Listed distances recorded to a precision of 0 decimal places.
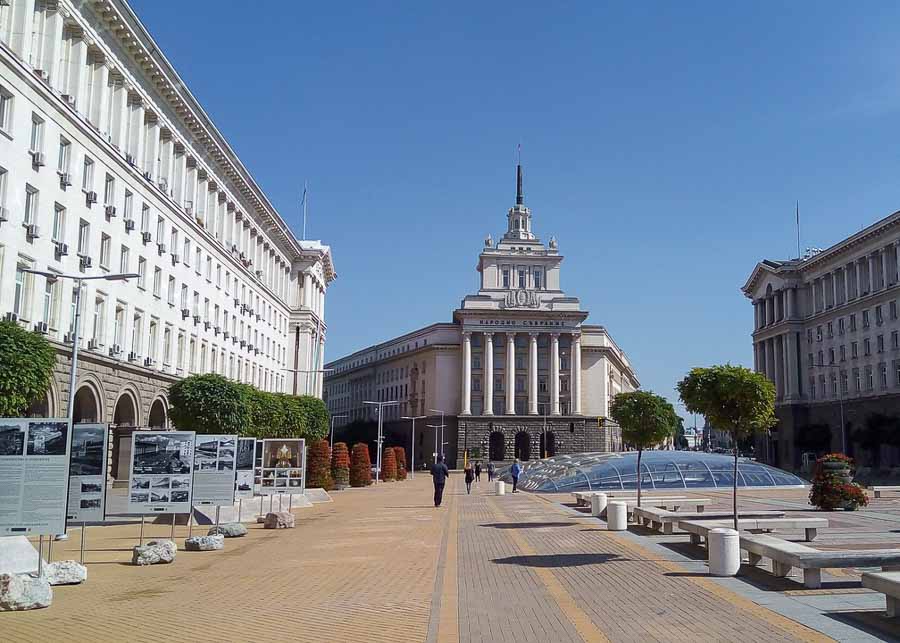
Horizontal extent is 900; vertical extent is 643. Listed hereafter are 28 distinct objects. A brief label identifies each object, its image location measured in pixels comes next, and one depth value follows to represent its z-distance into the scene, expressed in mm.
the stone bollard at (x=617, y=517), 23797
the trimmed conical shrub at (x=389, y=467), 71125
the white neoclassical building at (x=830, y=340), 78188
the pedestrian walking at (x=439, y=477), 36188
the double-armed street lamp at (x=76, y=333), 23975
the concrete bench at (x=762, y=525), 19062
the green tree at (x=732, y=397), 19688
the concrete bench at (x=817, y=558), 13406
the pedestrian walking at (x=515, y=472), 52250
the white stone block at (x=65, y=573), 14352
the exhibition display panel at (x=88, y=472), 17719
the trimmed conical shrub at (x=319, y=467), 46469
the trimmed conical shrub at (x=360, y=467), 57625
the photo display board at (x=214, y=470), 22016
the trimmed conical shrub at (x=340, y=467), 53719
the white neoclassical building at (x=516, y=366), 116562
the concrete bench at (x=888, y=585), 10805
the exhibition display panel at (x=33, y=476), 13742
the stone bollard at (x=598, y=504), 29939
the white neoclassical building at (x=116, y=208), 31891
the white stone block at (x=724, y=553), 15023
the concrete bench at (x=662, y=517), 22128
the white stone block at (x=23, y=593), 12109
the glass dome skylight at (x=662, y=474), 50062
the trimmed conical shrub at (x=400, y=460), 76869
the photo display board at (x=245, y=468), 28266
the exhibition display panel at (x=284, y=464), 33531
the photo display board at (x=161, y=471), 20062
